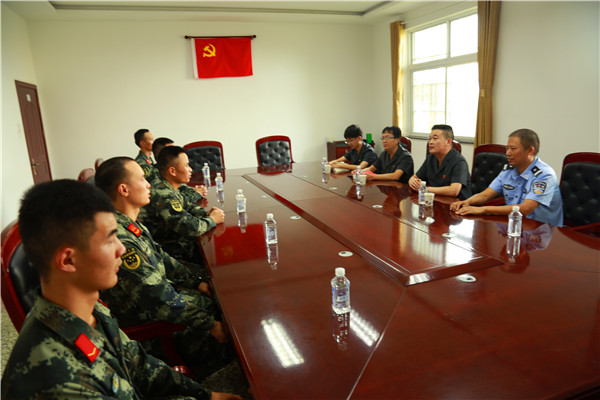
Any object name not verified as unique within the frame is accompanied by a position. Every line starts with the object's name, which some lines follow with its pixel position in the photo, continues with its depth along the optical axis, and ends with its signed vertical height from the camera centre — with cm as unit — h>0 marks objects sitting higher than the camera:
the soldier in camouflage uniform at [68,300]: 74 -36
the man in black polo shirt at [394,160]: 352 -43
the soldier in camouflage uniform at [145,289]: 141 -60
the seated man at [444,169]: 287 -46
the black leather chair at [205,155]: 500 -37
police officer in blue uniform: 225 -50
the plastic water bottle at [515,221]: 189 -55
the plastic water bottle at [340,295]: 125 -57
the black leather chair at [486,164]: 325 -47
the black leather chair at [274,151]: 527 -39
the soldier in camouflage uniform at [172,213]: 223 -49
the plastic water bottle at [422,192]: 262 -54
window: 547 +51
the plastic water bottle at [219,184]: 333 -51
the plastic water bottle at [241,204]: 266 -55
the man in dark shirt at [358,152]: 425 -40
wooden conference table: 92 -62
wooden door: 515 +9
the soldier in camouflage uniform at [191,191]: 306 -52
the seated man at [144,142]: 445 -14
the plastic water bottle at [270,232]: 195 -55
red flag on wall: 635 +111
